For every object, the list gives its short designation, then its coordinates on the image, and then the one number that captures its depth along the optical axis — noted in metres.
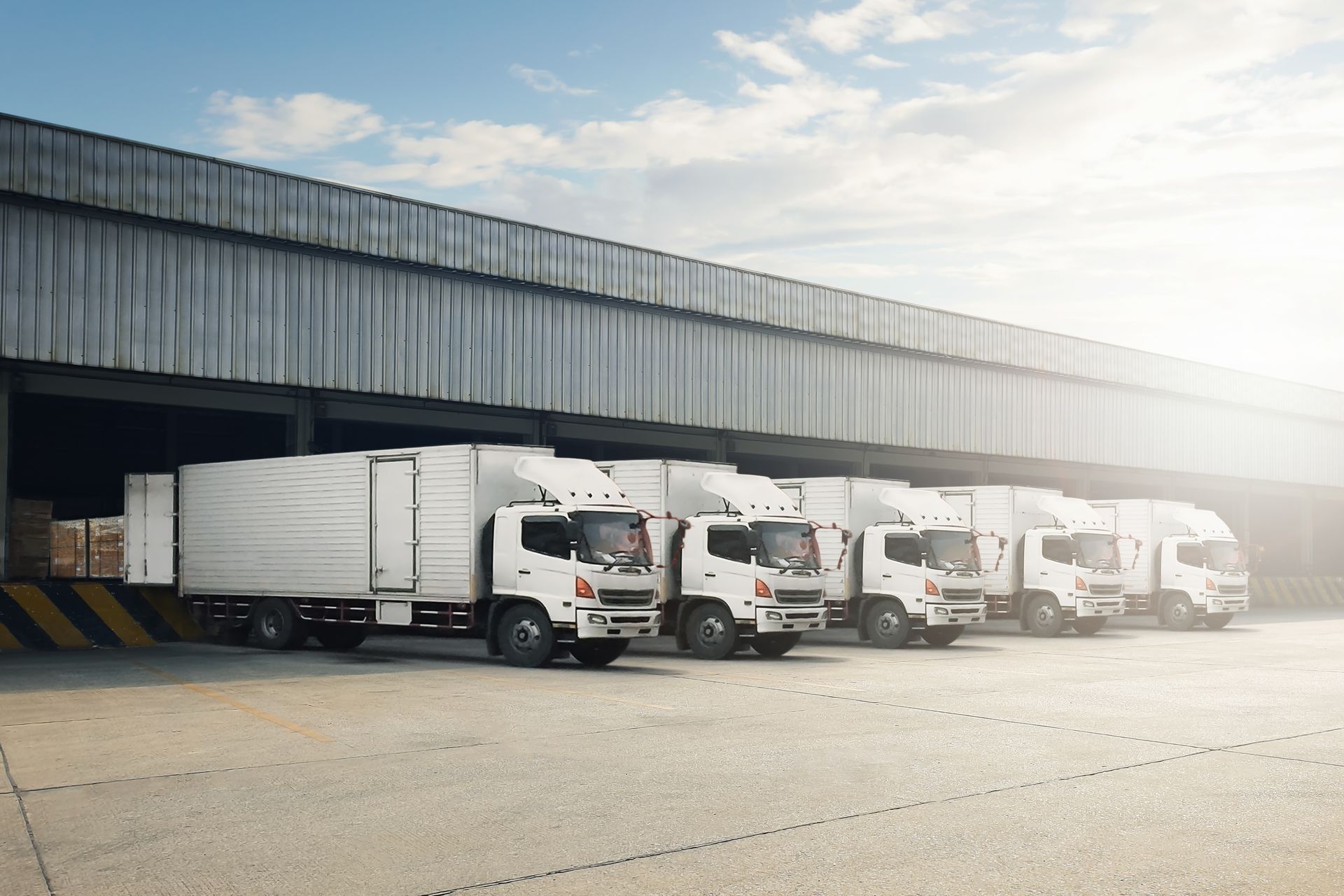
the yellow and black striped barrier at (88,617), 20.06
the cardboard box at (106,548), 29.47
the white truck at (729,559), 19.42
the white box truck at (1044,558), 26.42
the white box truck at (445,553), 17.50
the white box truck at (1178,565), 29.55
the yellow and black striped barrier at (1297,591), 40.59
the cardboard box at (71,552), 30.66
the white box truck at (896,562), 22.70
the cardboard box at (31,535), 26.69
